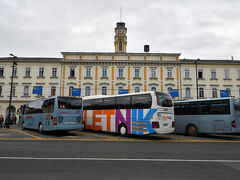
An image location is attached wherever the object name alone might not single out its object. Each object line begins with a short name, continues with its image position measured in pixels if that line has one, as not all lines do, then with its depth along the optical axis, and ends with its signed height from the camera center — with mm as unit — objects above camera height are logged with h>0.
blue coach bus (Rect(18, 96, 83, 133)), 13555 -386
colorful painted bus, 12102 -283
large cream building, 36406 +6769
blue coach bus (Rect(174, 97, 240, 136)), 12961 -422
